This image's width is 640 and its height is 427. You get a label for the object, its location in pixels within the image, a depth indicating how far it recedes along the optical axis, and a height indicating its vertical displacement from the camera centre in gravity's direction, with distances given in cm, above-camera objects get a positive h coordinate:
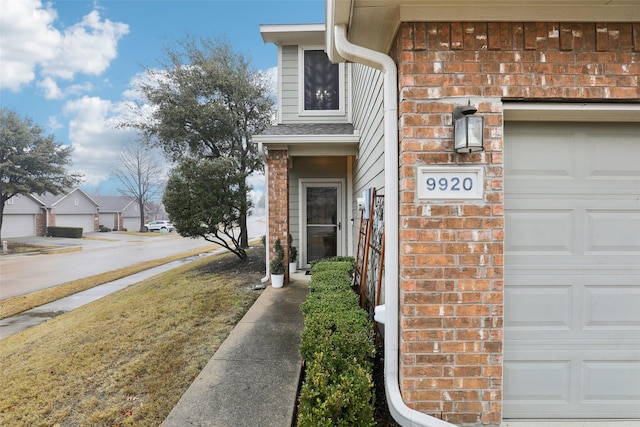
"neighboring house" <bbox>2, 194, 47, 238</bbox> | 2508 -26
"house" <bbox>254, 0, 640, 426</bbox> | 192 +5
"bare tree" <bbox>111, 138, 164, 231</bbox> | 3089 +420
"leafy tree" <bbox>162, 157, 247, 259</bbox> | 805 +47
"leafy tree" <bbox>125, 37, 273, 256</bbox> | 1130 +418
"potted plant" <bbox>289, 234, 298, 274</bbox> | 669 -96
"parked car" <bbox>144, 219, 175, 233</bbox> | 3497 -134
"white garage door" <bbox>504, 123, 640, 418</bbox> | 206 -38
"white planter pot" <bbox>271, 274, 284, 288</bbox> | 586 -124
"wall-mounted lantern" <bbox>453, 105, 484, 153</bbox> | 183 +50
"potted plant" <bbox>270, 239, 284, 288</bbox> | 586 -100
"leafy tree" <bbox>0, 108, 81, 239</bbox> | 2073 +372
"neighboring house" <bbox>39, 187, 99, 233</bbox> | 2962 +42
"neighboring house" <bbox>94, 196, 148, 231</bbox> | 3850 +16
